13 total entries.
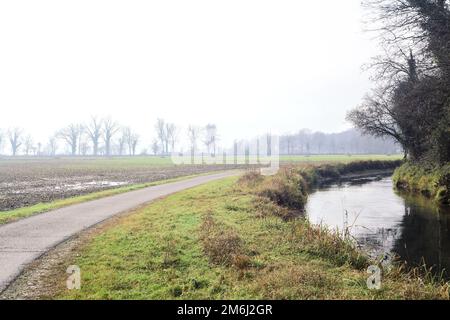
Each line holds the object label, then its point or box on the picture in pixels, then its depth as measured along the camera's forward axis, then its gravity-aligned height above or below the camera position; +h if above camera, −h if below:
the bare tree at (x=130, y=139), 164.25 +7.42
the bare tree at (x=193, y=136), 127.62 +6.52
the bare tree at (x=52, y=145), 184.52 +5.72
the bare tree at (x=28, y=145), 173.62 +5.48
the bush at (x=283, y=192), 20.69 -2.37
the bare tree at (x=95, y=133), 149.62 +9.45
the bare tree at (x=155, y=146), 155.55 +3.88
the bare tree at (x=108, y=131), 150.75 +10.30
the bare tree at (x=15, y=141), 166.25 +7.20
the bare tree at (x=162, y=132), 148.50 +9.48
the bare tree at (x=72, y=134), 153.14 +9.34
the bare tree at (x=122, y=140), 165.62 +7.10
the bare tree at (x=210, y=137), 120.44 +5.83
